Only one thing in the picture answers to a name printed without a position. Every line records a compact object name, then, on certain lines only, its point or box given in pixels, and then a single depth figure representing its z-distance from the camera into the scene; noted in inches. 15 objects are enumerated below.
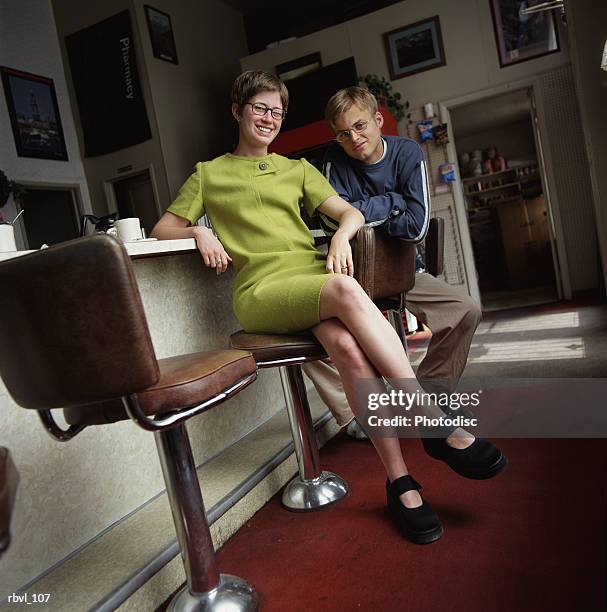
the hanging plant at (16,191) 199.5
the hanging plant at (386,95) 228.2
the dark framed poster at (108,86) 224.1
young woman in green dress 57.1
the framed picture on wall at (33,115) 210.5
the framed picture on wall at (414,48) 227.1
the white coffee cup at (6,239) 53.5
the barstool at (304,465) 70.0
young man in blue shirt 76.4
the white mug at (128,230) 65.1
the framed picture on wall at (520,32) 214.1
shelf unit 343.0
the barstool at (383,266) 66.8
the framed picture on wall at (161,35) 224.7
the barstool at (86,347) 36.8
